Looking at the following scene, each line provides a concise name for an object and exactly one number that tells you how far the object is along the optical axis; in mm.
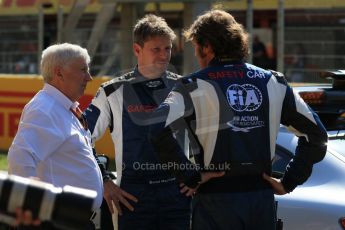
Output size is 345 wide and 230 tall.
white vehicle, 8586
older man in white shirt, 6766
